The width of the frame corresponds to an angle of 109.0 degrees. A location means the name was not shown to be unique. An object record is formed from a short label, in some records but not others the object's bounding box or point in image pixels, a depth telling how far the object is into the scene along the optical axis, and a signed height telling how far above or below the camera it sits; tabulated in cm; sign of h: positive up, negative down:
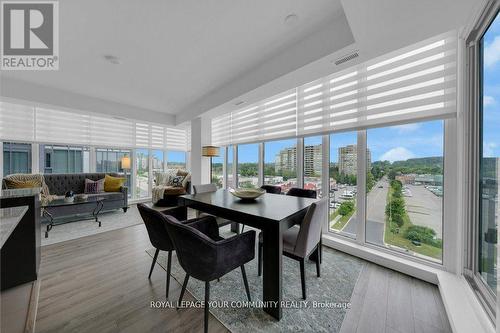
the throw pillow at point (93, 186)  435 -51
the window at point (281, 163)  347 +5
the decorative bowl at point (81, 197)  359 -65
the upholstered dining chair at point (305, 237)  160 -70
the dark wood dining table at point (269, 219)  146 -48
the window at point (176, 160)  655 +23
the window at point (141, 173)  584 -25
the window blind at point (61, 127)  416 +97
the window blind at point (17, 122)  374 +95
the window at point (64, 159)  439 +18
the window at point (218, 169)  524 -10
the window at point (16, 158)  387 +17
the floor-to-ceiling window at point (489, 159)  139 +6
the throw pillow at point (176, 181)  535 -46
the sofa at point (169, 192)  496 -75
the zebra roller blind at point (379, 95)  187 +95
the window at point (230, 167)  493 -4
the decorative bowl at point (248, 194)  222 -36
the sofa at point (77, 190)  369 -58
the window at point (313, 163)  305 +5
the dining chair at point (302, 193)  267 -42
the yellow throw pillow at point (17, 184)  339 -35
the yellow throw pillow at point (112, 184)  460 -48
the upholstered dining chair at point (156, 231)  160 -62
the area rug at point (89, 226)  300 -119
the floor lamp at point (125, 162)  523 +11
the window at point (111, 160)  520 +17
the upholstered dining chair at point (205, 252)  125 -64
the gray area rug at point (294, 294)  142 -126
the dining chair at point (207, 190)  277 -41
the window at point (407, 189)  206 -29
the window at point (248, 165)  425 +2
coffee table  322 -82
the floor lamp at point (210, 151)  415 +34
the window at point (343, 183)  268 -27
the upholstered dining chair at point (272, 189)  315 -41
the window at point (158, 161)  617 +17
